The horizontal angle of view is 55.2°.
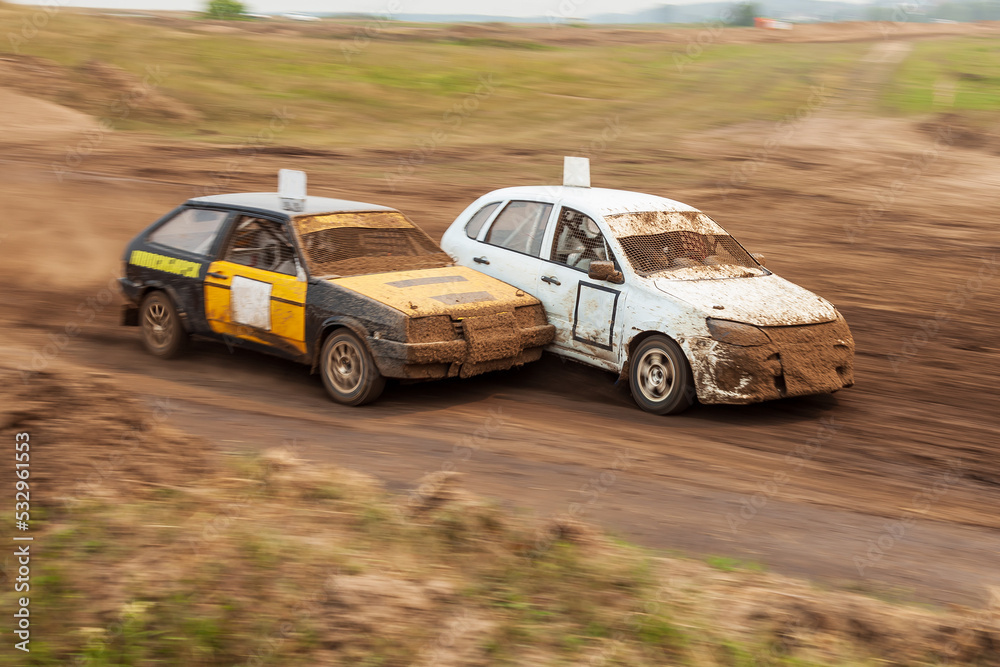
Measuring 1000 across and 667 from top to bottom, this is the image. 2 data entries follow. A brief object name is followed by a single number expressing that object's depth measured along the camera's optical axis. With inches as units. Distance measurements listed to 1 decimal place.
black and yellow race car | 297.1
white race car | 289.6
